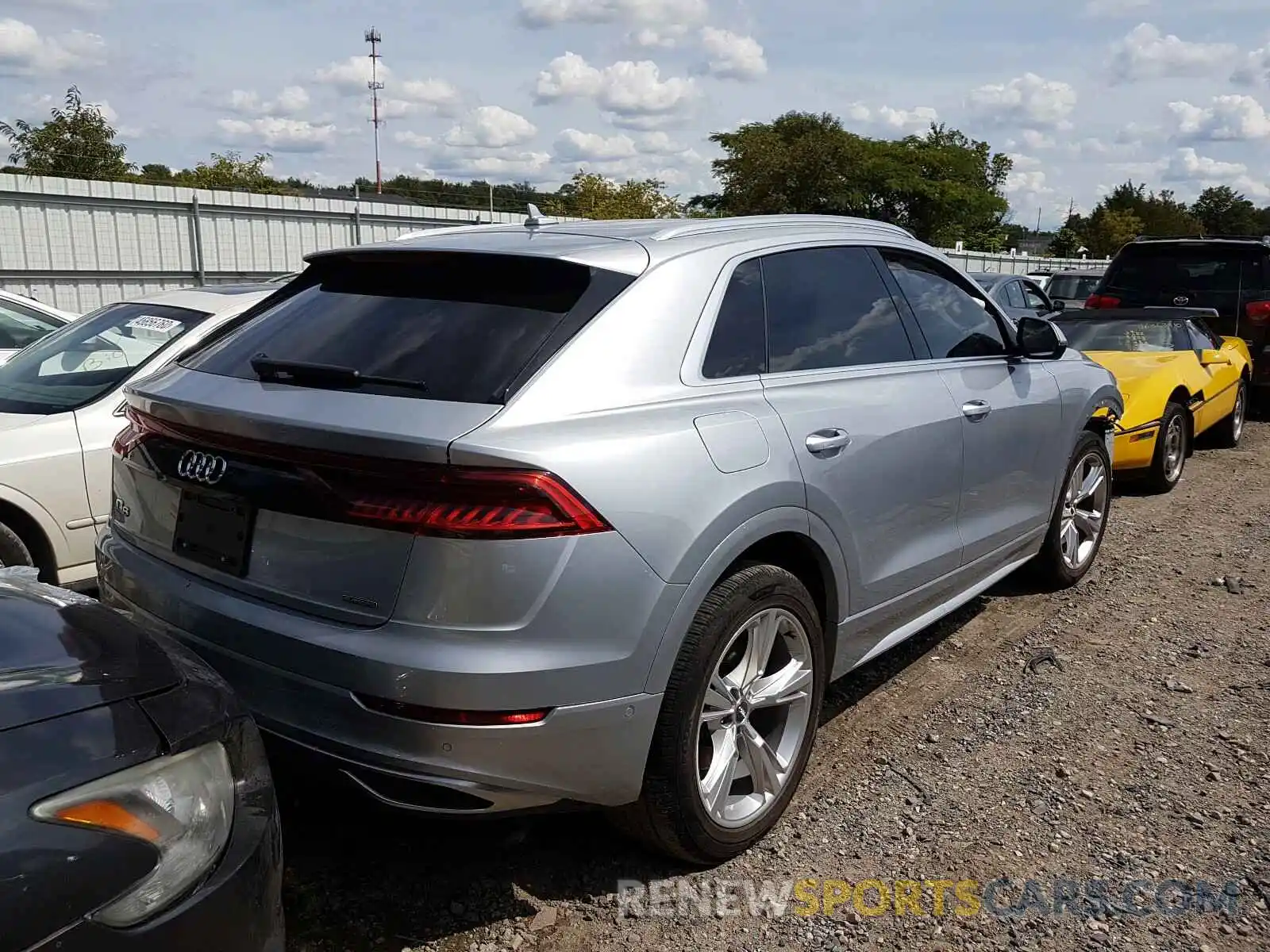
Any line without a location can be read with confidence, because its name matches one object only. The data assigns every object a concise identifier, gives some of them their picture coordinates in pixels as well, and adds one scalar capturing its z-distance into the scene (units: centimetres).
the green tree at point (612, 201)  2895
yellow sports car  764
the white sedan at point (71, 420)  445
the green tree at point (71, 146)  2170
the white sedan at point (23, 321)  703
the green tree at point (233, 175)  3578
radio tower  5349
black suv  1089
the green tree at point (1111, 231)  6850
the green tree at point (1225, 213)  7825
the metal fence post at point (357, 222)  1590
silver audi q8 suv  233
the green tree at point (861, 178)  5056
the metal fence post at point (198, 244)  1402
